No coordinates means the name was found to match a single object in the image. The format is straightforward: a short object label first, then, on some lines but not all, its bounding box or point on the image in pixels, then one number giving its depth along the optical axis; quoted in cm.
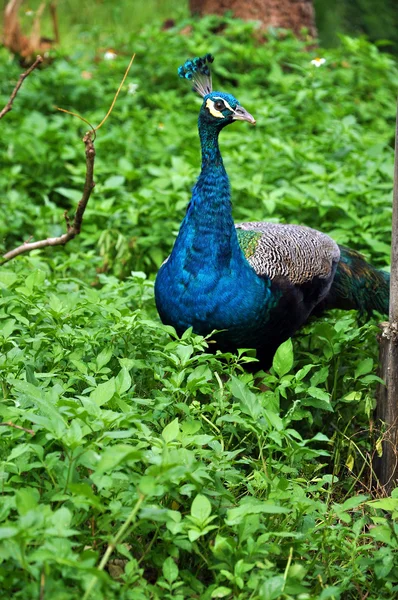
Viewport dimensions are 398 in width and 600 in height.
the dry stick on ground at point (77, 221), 568
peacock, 567
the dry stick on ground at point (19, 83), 549
